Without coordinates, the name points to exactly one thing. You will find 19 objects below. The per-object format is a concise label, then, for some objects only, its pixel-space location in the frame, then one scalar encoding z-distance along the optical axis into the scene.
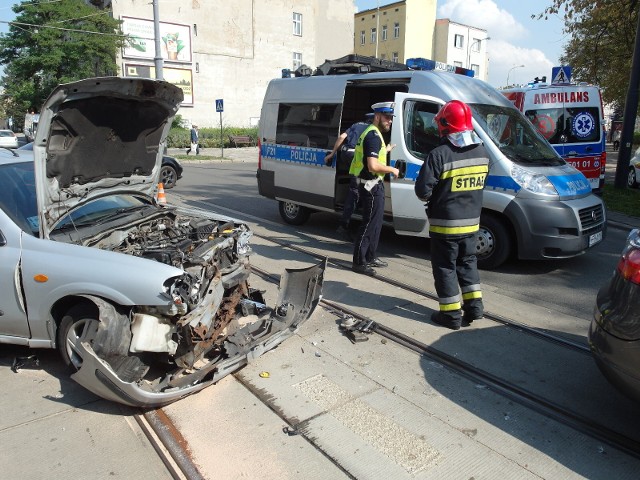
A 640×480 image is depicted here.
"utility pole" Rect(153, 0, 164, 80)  18.05
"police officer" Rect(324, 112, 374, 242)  6.78
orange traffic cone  9.02
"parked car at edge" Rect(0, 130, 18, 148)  23.96
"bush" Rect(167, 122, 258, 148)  33.19
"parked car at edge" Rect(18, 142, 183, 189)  13.16
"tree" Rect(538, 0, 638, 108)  15.05
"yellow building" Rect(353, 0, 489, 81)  52.59
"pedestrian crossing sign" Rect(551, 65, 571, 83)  11.82
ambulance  10.73
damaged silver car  3.30
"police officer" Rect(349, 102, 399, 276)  5.87
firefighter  4.36
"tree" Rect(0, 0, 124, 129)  30.20
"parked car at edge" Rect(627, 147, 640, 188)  13.99
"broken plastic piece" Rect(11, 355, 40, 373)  3.91
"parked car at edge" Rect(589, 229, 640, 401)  2.78
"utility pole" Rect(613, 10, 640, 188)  11.52
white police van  5.93
